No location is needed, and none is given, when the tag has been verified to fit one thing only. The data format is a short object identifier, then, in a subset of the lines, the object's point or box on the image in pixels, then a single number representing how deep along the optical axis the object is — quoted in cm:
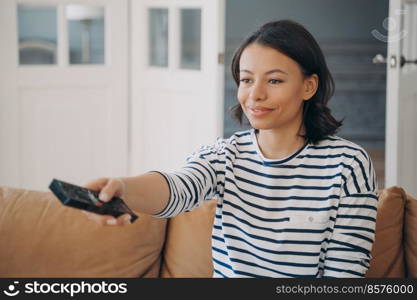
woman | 154
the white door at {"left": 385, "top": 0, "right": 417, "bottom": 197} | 389
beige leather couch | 200
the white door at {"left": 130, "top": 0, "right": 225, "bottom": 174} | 423
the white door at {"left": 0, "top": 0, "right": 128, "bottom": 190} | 439
